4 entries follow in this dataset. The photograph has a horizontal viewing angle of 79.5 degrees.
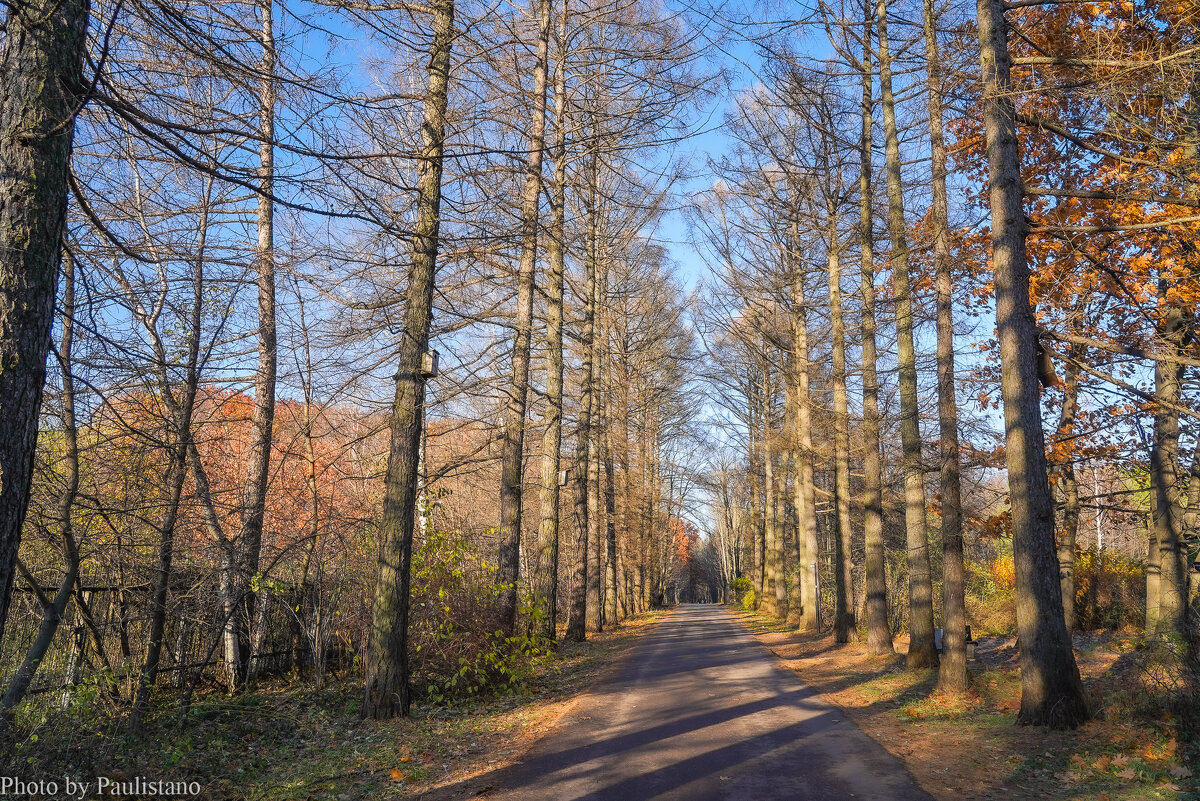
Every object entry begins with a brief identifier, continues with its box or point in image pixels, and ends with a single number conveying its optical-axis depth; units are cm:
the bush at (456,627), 962
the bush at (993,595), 2006
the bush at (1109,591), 1652
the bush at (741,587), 5025
